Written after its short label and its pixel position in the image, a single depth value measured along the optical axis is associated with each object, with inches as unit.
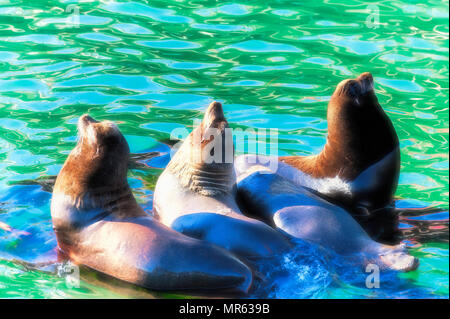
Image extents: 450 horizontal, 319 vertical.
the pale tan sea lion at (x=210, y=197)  206.7
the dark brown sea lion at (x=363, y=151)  239.5
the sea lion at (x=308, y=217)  209.0
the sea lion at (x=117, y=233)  192.5
